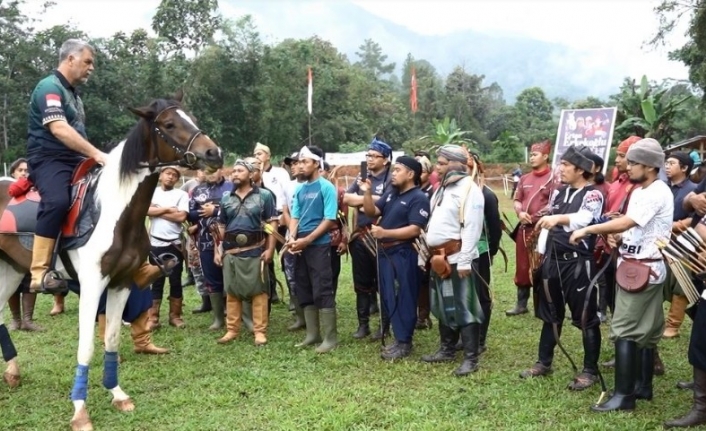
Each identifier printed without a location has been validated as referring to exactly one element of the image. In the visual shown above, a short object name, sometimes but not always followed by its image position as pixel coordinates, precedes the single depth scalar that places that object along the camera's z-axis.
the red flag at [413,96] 45.56
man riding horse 4.79
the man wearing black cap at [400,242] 6.23
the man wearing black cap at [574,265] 5.08
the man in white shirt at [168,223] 7.44
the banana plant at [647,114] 25.91
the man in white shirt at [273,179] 8.43
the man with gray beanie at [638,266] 4.52
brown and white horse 4.74
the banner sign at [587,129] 13.98
